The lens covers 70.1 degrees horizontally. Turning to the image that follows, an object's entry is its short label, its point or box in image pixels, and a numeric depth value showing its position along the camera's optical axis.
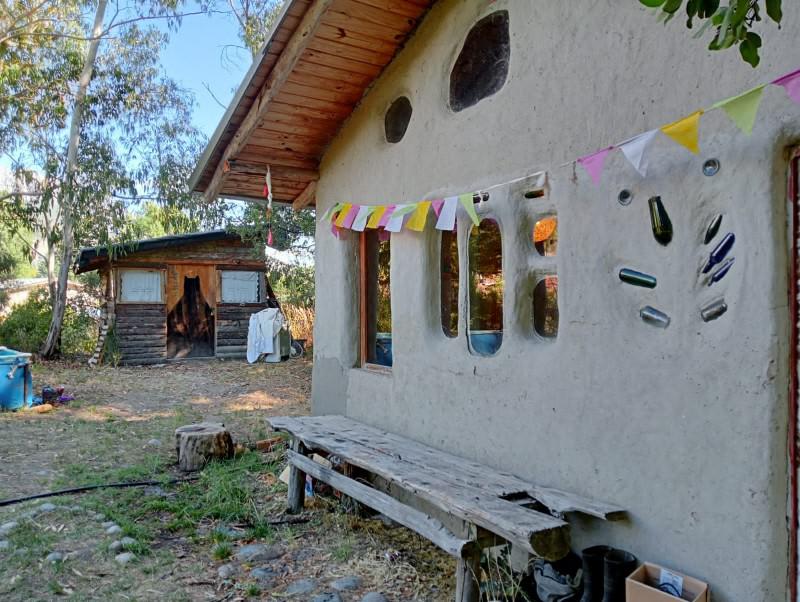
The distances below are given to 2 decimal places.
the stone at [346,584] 3.27
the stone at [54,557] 3.49
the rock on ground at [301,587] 3.22
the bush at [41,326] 14.65
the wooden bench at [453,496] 2.54
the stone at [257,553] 3.66
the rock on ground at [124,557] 3.54
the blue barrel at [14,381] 8.05
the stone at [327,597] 3.14
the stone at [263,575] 3.36
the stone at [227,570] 3.41
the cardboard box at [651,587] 2.24
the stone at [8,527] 3.88
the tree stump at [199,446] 5.52
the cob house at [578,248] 2.18
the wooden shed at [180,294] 14.31
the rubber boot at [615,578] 2.46
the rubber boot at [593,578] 2.57
